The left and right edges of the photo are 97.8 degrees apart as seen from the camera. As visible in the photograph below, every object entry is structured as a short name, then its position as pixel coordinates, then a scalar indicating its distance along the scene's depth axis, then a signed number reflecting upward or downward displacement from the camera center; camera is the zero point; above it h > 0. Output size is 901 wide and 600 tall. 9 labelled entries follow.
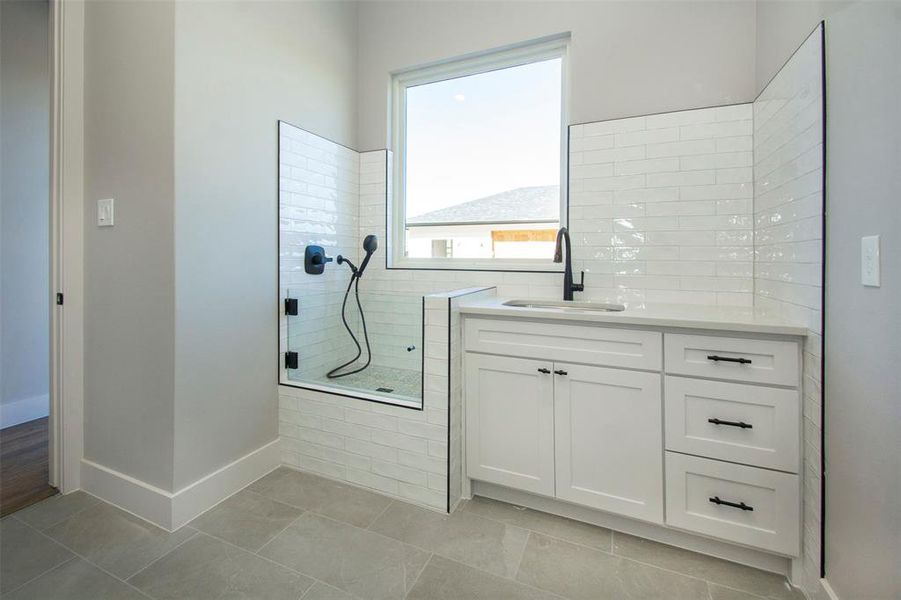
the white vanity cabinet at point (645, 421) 1.38 -0.50
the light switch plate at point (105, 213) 1.80 +0.37
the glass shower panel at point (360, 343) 2.16 -0.30
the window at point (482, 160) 2.38 +0.89
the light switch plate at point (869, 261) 1.03 +0.10
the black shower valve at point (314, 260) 2.35 +0.21
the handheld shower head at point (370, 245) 2.57 +0.33
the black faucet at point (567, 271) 2.12 +0.14
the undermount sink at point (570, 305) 2.03 -0.05
